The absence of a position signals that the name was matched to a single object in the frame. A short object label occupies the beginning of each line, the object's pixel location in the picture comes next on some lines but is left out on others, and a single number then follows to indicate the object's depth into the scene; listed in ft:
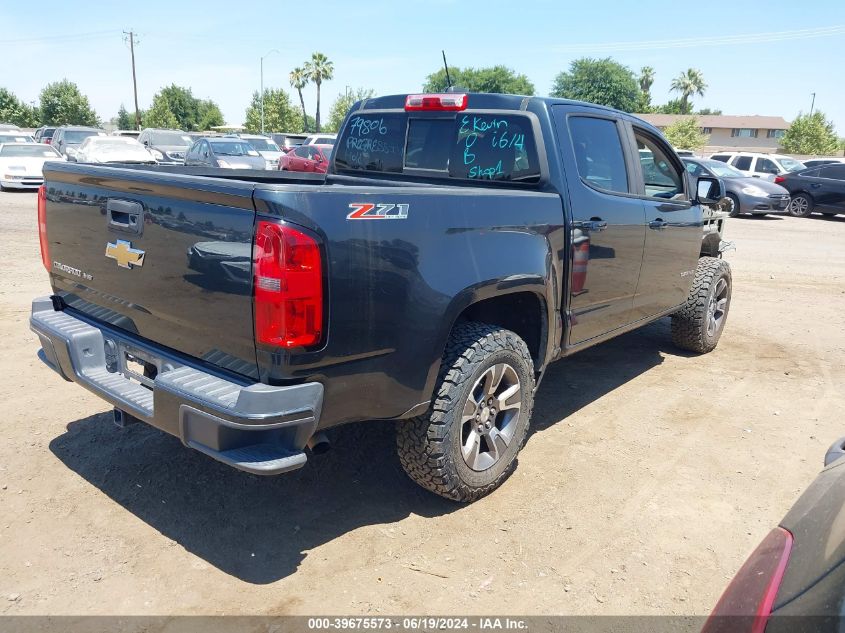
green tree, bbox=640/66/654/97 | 305.32
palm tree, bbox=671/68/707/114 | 306.35
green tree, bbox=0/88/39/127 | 217.56
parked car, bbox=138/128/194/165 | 87.86
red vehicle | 66.44
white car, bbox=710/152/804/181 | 69.51
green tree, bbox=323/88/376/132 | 249.75
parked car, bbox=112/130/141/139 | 111.17
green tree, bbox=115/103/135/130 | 273.01
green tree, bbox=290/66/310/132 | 293.84
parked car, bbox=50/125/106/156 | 81.66
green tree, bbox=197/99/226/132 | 272.10
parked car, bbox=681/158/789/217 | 60.18
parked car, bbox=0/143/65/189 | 60.29
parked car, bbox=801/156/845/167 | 82.61
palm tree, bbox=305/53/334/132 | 286.25
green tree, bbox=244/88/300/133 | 231.09
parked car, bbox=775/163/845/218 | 61.11
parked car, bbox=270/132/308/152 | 112.47
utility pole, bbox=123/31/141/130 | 190.66
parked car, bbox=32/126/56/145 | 114.01
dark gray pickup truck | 8.47
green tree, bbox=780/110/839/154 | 175.83
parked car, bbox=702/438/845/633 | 4.20
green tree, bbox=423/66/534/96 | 248.32
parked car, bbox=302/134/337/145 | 88.20
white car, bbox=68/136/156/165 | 64.23
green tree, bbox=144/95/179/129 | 230.07
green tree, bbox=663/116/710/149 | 175.63
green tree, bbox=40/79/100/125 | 211.41
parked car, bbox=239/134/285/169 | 72.84
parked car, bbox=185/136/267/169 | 63.36
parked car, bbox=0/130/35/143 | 74.38
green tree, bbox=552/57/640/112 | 249.34
